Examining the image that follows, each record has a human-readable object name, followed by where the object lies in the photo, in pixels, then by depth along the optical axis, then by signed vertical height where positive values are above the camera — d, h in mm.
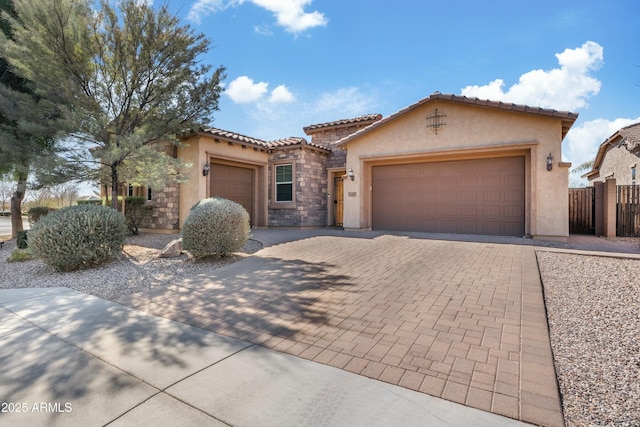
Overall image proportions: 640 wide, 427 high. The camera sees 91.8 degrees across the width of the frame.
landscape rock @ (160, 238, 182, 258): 7664 -951
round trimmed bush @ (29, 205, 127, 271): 6277 -535
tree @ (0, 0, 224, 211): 8000 +3962
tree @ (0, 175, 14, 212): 26409 +1850
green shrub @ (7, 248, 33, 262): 8227 -1200
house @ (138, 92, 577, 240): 9430 +1463
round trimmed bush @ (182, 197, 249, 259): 6836 -403
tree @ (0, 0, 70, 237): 8734 +2545
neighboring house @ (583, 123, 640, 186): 13869 +2935
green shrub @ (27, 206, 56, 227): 13037 -19
